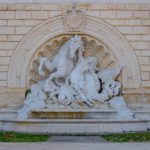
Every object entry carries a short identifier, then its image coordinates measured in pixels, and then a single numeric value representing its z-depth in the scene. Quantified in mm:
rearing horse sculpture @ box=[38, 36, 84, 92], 15164
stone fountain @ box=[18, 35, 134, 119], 14594
